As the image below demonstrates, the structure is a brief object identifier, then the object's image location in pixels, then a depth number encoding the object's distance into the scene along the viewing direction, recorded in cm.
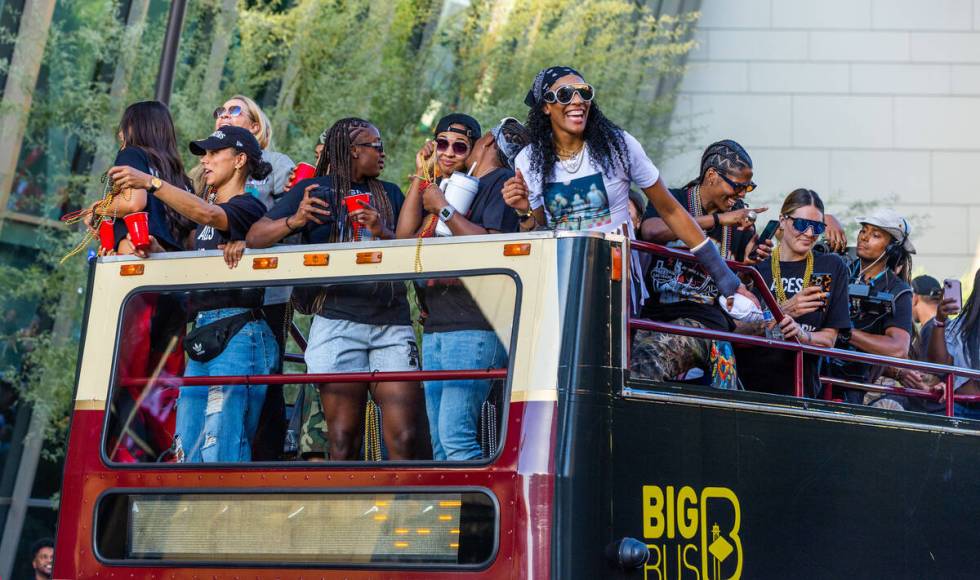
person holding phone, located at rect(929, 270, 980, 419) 1677
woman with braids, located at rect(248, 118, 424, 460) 1150
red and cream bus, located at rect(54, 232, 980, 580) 1040
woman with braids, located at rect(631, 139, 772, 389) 1187
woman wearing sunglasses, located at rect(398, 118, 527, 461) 1096
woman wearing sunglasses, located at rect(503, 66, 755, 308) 1150
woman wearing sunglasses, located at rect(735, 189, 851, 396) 1333
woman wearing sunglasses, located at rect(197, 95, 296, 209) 1432
